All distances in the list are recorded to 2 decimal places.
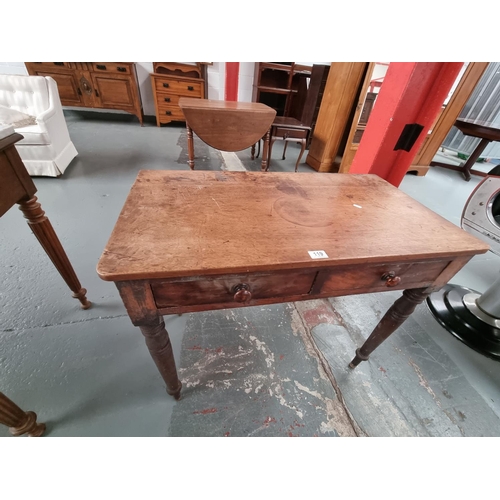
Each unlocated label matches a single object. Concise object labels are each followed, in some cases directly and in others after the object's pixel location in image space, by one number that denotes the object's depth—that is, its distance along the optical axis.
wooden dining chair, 2.79
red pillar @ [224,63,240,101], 4.52
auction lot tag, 0.62
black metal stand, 1.38
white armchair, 2.33
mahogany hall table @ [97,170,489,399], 0.57
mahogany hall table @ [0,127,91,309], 0.84
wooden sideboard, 3.90
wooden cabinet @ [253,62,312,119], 4.02
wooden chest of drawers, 4.21
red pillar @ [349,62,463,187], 1.31
